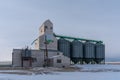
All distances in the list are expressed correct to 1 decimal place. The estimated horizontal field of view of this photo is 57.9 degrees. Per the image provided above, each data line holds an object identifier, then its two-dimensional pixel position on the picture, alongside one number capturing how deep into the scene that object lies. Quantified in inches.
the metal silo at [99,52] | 1683.4
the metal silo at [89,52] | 1636.1
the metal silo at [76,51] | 1582.4
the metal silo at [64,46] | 1530.1
